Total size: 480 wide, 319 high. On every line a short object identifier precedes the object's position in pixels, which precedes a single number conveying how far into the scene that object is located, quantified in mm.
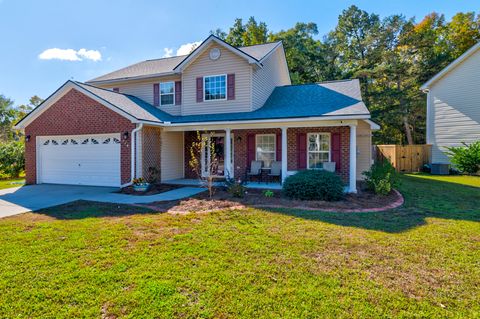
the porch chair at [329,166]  11653
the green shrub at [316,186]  8570
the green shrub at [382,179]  9250
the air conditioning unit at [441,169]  17422
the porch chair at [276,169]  12329
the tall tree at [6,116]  39441
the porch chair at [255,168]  12720
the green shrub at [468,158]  16125
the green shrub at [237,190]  9094
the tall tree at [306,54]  26766
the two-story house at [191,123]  11543
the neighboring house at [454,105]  17344
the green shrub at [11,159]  16906
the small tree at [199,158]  13505
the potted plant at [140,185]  10641
